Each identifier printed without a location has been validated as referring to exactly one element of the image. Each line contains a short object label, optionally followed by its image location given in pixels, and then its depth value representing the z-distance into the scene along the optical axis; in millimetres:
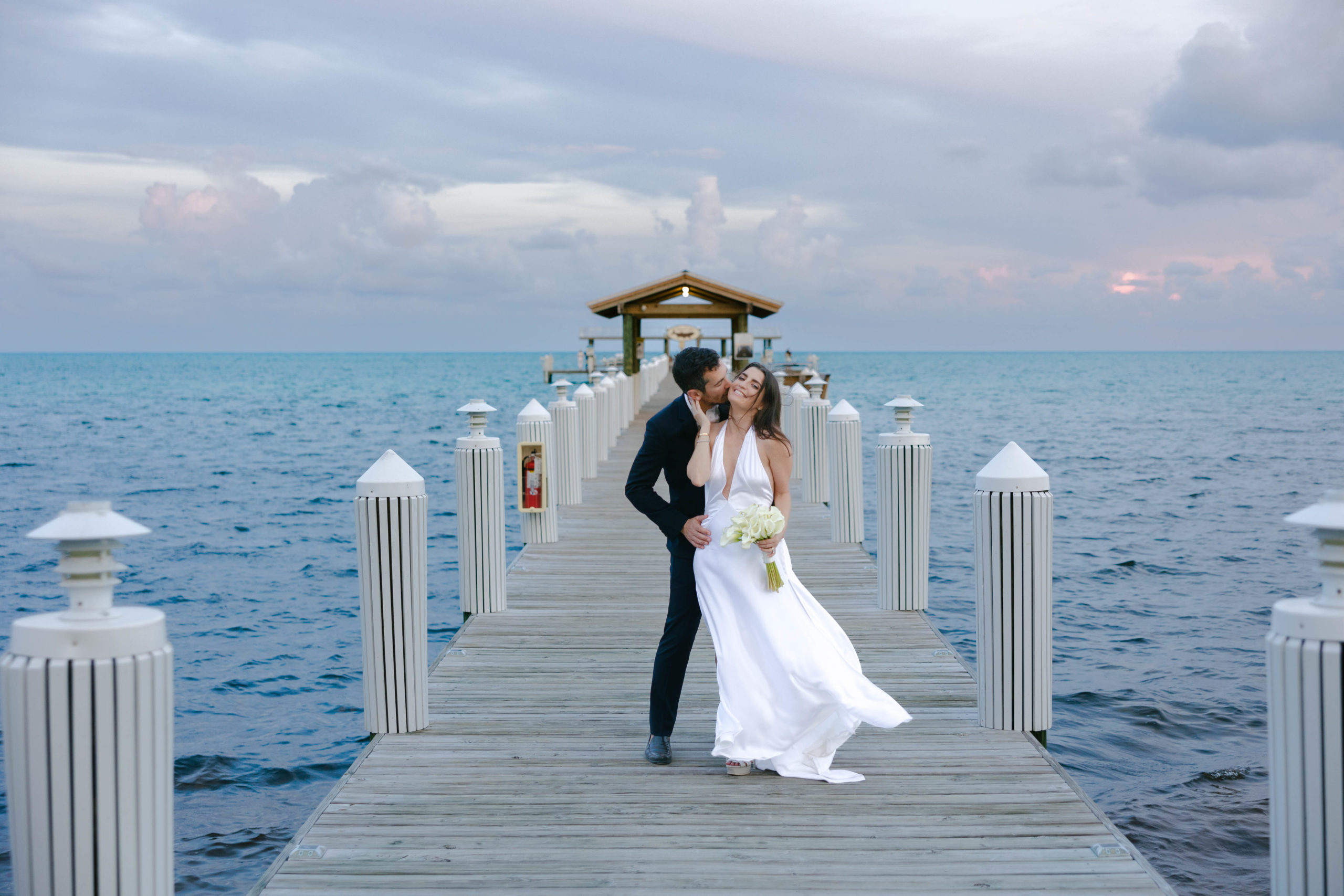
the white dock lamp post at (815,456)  13711
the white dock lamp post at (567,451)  13422
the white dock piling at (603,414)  17969
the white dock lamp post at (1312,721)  2916
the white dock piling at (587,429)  15672
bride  4750
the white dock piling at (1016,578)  5180
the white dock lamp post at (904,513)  7672
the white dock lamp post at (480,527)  7949
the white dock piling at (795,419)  15398
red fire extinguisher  10648
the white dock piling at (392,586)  5211
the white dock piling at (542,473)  10828
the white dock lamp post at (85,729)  2938
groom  4805
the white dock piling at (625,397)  23422
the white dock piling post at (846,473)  10531
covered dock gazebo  29422
